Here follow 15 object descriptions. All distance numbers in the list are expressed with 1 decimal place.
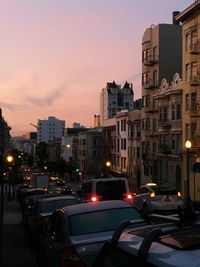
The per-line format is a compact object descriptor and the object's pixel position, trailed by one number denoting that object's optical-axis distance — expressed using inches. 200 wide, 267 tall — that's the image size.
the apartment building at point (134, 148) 3095.5
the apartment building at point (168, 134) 2356.1
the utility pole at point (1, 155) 575.5
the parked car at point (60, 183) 3644.2
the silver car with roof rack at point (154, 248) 142.6
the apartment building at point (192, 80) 2098.9
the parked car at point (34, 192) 1378.3
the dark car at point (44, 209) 587.8
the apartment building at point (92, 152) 4500.5
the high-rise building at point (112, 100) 6899.6
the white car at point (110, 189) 948.6
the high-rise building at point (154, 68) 2682.1
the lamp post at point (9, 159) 1148.4
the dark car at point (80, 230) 310.6
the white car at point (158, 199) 959.6
